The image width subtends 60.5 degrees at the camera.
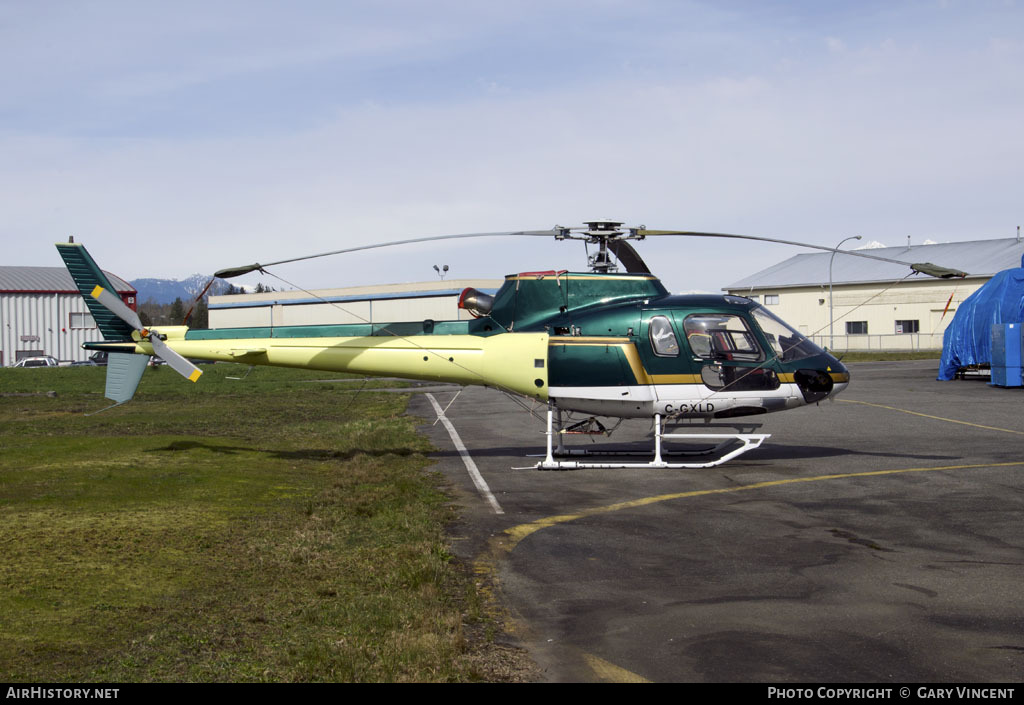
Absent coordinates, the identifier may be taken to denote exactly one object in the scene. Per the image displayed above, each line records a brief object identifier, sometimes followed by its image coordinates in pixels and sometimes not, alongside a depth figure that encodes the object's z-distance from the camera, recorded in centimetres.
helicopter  1625
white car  8006
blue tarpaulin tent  3778
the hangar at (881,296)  7631
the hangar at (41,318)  9812
